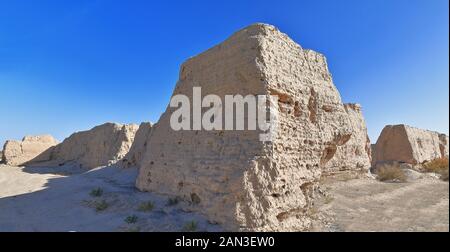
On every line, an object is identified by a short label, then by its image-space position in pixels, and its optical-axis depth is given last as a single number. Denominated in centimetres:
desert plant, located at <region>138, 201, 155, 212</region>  627
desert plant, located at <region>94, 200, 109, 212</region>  653
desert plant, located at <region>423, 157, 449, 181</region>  1449
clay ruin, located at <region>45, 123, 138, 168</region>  1452
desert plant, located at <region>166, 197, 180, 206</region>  632
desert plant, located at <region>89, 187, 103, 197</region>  759
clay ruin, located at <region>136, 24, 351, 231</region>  503
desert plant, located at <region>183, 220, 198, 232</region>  503
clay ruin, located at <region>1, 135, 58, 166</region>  1856
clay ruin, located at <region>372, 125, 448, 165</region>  1683
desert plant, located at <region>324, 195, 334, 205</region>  747
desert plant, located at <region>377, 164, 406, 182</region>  1174
